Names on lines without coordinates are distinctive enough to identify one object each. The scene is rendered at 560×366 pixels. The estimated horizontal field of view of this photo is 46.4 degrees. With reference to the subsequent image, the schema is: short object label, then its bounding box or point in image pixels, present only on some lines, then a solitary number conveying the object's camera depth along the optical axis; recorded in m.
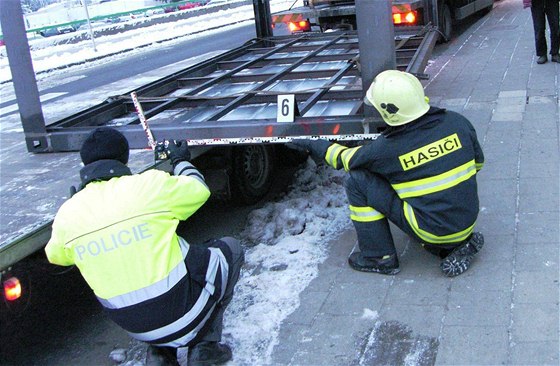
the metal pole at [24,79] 5.62
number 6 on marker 5.10
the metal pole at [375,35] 4.77
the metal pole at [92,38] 21.77
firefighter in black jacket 3.96
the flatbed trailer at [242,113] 5.03
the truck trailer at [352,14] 11.40
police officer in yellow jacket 3.16
